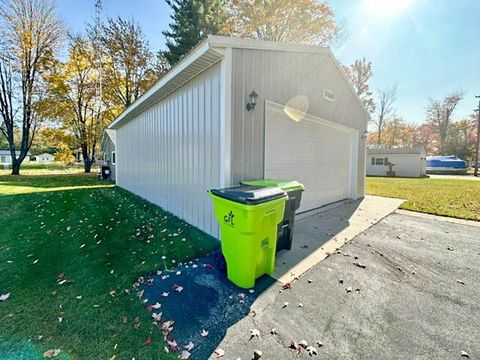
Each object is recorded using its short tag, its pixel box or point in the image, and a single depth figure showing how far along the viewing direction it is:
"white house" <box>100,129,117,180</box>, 13.95
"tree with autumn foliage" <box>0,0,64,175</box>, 14.94
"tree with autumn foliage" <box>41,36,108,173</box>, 17.18
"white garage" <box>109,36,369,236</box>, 3.85
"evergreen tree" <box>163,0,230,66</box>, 15.63
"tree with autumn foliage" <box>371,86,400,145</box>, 32.32
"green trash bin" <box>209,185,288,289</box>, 2.43
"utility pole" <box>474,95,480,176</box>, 22.10
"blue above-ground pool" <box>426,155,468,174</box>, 25.97
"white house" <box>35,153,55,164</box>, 56.72
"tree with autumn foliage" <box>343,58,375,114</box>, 24.16
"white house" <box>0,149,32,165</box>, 47.17
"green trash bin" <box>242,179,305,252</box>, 3.33
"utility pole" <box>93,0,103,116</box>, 16.60
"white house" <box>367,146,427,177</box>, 21.41
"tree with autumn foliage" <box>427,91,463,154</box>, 33.50
